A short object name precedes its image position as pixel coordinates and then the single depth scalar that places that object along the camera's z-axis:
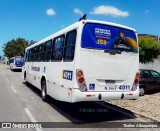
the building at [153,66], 18.55
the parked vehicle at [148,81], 7.89
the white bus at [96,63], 4.45
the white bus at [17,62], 24.01
